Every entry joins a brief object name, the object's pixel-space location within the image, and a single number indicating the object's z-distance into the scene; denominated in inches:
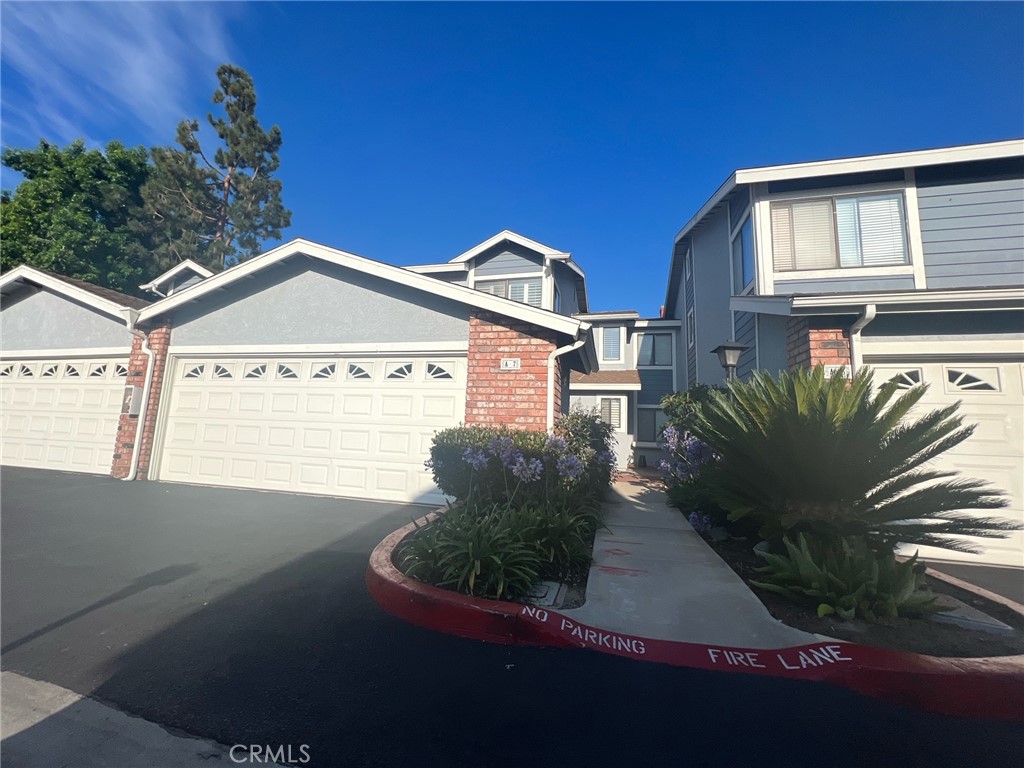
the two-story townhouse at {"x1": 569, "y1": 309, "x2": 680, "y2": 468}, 633.0
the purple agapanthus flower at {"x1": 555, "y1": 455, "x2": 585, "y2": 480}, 187.5
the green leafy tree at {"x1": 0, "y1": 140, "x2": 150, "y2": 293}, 695.7
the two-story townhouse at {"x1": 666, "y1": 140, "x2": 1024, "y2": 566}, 213.8
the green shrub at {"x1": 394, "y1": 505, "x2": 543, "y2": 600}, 132.5
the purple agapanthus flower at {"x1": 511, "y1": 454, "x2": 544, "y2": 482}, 180.9
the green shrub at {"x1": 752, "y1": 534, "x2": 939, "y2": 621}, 120.3
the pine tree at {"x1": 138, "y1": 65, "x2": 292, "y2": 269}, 806.5
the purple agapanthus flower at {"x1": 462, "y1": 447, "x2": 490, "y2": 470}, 187.3
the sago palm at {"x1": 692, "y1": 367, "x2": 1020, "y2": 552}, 134.9
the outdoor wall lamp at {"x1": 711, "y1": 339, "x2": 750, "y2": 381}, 264.5
